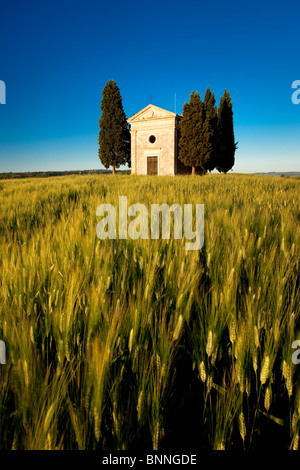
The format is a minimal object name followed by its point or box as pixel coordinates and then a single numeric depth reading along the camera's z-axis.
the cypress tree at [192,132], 26.50
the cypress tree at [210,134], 26.53
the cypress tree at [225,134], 36.19
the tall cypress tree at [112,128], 31.64
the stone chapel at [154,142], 28.25
